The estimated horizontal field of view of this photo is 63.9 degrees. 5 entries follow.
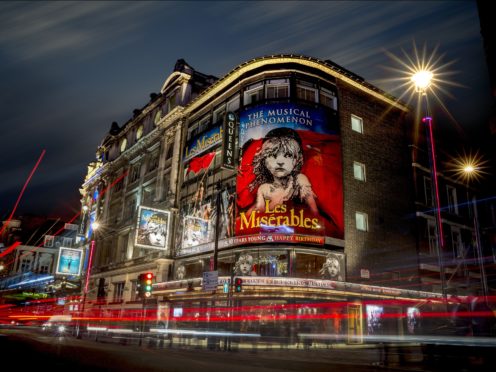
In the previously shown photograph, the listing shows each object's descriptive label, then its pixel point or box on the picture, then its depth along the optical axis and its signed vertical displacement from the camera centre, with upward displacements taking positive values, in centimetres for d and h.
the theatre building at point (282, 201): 2400 +708
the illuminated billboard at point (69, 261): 4669 +460
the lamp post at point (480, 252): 1553 +232
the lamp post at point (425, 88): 1553 +866
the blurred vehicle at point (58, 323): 3112 -172
